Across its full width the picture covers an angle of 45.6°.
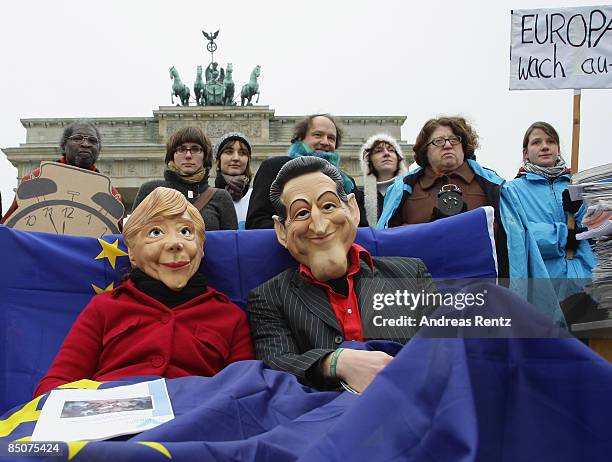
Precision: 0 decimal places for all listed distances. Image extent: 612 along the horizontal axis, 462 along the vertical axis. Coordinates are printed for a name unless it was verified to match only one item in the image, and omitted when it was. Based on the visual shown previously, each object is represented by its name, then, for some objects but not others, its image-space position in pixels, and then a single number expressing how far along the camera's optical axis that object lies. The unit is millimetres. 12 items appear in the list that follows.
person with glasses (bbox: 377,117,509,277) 3770
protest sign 4359
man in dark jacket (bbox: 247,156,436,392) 2484
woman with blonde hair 2461
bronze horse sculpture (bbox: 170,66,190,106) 29656
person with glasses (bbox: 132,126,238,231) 3910
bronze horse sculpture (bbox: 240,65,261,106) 29422
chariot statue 29547
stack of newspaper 2845
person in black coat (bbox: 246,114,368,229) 3697
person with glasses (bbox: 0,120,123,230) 4328
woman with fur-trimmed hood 4719
